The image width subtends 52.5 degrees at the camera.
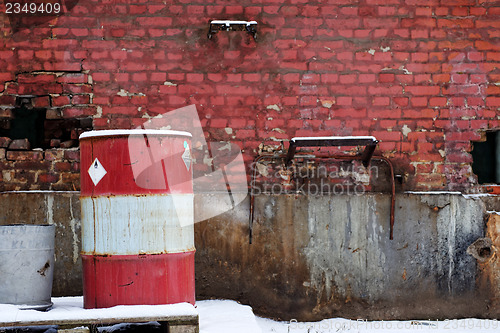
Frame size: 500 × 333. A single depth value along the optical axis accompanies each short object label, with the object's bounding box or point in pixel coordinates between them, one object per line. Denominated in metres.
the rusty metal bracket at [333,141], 3.66
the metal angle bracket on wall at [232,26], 3.86
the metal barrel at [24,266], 2.82
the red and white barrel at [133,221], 2.73
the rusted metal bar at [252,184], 3.87
